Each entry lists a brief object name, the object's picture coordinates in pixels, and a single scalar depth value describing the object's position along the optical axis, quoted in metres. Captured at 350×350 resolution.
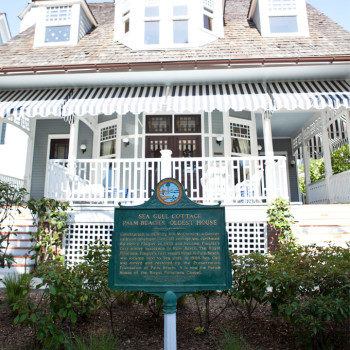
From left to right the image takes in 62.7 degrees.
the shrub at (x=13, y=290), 4.38
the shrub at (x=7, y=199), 4.38
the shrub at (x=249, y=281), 3.54
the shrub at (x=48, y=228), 6.95
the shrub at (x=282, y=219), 6.70
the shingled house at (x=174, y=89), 7.73
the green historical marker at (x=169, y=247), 3.15
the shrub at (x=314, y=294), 2.99
